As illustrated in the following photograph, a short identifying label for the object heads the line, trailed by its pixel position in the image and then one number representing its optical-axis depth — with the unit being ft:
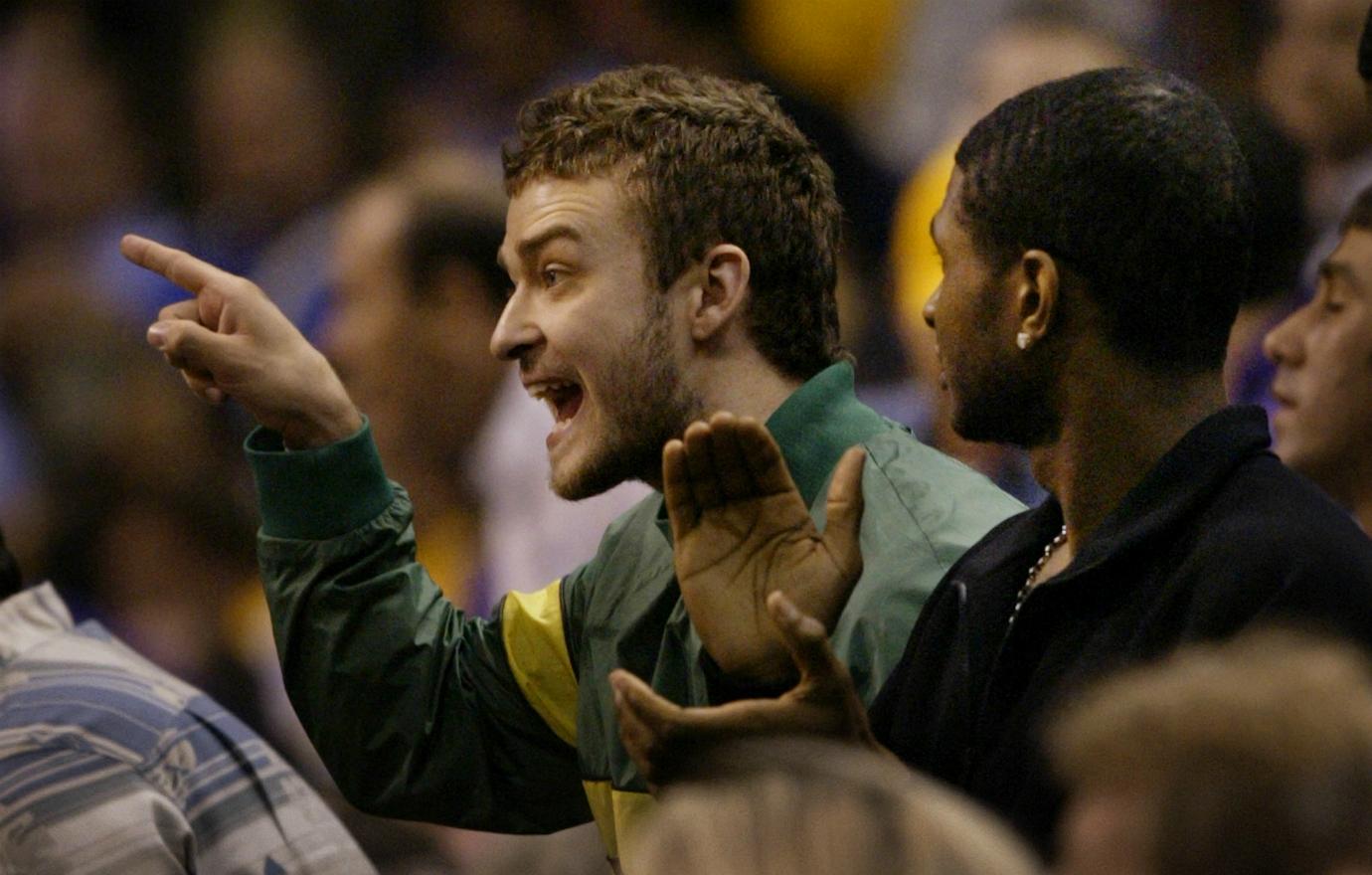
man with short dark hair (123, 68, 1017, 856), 23.33
